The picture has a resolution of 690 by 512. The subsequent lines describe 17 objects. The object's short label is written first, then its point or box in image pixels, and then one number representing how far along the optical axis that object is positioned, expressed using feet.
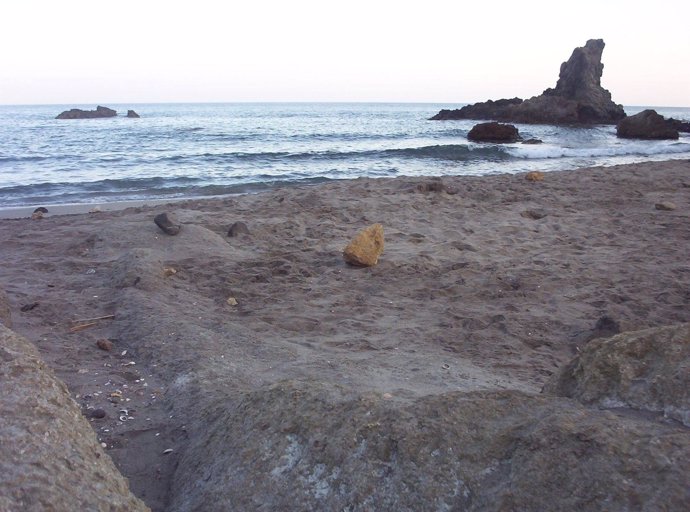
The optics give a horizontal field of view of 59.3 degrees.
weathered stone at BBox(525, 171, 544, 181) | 33.94
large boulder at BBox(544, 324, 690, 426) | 5.78
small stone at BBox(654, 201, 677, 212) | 24.88
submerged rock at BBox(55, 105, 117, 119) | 145.28
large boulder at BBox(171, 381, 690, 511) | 4.72
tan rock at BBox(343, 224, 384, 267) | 17.67
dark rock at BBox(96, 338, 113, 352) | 11.78
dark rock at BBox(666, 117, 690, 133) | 110.32
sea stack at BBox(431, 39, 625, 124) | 130.21
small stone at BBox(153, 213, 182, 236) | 19.69
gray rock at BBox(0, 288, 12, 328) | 11.97
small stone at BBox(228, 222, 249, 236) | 20.83
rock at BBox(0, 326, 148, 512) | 4.87
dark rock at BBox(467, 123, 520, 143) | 82.43
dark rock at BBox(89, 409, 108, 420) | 9.26
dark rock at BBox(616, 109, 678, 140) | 89.25
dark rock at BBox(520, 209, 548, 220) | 24.64
